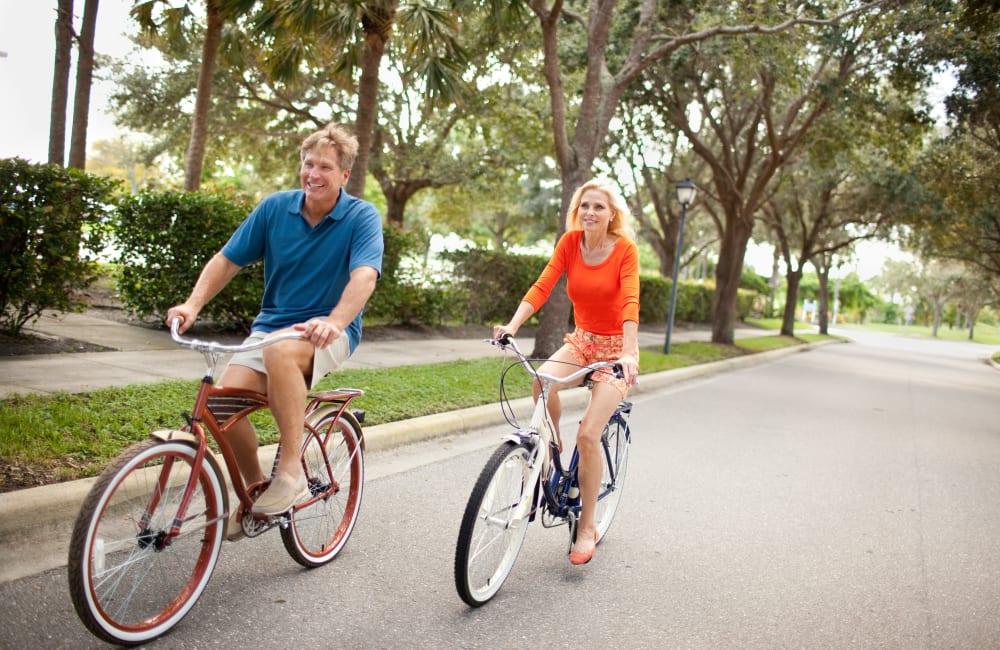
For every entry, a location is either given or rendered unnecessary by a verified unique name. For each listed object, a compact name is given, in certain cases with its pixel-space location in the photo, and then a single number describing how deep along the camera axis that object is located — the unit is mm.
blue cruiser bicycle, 3180
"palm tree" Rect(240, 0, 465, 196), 10000
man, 3164
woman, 3723
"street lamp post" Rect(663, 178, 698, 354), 16125
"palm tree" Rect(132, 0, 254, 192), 13016
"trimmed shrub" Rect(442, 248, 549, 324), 15844
